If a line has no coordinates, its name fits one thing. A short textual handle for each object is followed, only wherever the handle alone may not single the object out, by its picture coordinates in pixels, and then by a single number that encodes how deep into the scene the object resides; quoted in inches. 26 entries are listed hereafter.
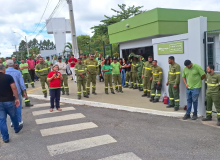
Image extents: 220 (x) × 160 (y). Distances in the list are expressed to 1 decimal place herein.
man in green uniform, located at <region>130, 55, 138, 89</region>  431.2
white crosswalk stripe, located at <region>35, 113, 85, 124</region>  264.7
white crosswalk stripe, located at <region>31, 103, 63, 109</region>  344.2
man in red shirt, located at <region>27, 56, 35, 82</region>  578.4
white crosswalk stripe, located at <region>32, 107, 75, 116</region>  303.3
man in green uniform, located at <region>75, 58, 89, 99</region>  369.9
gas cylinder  325.4
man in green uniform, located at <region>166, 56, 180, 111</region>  285.7
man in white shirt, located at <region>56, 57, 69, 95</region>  394.3
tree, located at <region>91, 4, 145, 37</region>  1146.7
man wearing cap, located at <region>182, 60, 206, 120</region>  253.1
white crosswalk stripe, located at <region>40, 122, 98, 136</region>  224.6
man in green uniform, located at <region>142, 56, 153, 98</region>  365.1
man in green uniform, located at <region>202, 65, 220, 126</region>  233.5
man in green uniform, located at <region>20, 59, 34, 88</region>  471.5
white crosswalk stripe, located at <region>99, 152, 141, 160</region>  161.5
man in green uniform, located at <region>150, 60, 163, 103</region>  331.0
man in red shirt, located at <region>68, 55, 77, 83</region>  521.0
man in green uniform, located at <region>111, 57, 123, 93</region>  411.5
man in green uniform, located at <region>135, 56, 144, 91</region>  424.8
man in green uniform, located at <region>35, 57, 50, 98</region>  384.5
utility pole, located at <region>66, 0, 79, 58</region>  588.1
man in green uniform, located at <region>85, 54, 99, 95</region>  403.5
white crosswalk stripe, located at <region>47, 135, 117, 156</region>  179.6
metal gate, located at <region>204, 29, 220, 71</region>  261.0
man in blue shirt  247.1
